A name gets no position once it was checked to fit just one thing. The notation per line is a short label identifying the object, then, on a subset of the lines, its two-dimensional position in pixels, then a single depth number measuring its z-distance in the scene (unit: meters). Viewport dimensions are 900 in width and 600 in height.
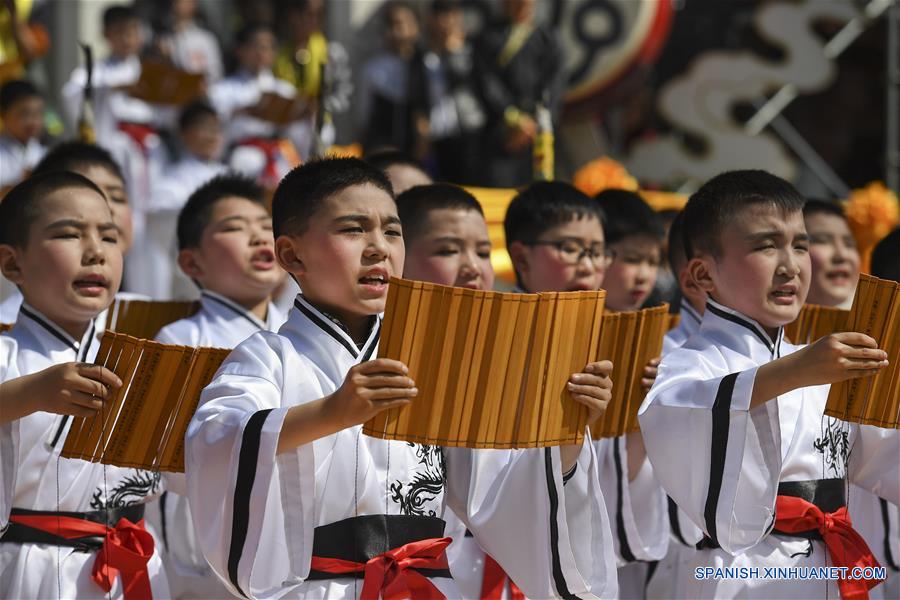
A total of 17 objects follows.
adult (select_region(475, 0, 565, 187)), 21.91
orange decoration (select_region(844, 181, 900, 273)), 16.12
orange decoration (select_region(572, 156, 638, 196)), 18.73
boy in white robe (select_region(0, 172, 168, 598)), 8.20
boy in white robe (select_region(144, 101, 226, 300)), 19.81
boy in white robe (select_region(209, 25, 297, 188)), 21.12
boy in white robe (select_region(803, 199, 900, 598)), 11.88
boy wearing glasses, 9.65
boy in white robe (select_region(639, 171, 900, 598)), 7.76
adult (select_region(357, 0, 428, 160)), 22.25
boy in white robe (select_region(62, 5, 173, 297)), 20.22
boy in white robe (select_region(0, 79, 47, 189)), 19.48
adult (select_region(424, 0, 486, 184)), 22.39
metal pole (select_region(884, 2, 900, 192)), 23.73
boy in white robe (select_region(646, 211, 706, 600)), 9.59
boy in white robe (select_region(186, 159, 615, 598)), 6.65
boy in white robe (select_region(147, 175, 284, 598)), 10.48
